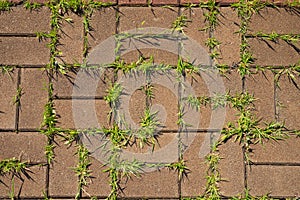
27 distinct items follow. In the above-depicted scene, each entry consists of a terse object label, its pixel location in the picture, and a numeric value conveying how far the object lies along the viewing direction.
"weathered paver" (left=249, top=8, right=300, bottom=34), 3.10
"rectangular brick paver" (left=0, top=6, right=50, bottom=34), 3.05
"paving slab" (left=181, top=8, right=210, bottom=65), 3.06
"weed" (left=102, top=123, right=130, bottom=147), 2.97
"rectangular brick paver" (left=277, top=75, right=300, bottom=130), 3.02
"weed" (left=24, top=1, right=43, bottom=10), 3.07
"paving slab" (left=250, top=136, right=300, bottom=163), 2.97
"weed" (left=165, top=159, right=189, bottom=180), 2.94
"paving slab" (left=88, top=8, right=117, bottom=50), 3.06
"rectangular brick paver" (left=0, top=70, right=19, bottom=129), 2.97
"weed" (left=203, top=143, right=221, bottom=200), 2.93
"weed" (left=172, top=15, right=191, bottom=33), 3.08
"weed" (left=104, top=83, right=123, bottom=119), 3.00
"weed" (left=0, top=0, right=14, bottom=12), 3.06
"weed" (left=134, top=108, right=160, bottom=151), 2.98
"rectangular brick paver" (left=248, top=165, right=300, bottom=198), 2.94
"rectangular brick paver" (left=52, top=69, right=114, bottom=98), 3.00
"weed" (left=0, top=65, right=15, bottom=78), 3.01
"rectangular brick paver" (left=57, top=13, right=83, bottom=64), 3.04
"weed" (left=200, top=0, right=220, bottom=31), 3.09
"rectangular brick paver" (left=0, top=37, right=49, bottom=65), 3.02
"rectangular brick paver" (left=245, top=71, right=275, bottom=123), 3.03
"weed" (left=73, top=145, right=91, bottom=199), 2.92
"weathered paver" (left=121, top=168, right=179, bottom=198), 2.92
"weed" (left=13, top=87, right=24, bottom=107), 2.98
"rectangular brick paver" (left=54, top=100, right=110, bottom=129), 2.98
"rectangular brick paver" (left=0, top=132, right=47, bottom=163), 2.94
